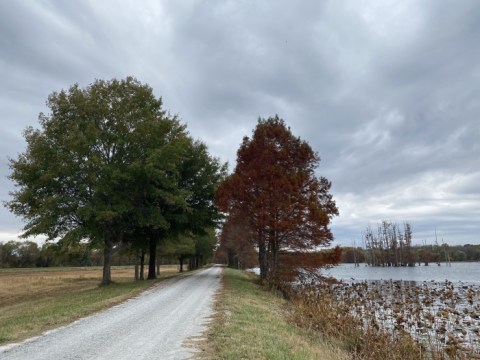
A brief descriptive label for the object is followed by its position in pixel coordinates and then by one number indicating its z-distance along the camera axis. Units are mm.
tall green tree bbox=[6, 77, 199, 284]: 26547
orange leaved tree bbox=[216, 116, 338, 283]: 23680
